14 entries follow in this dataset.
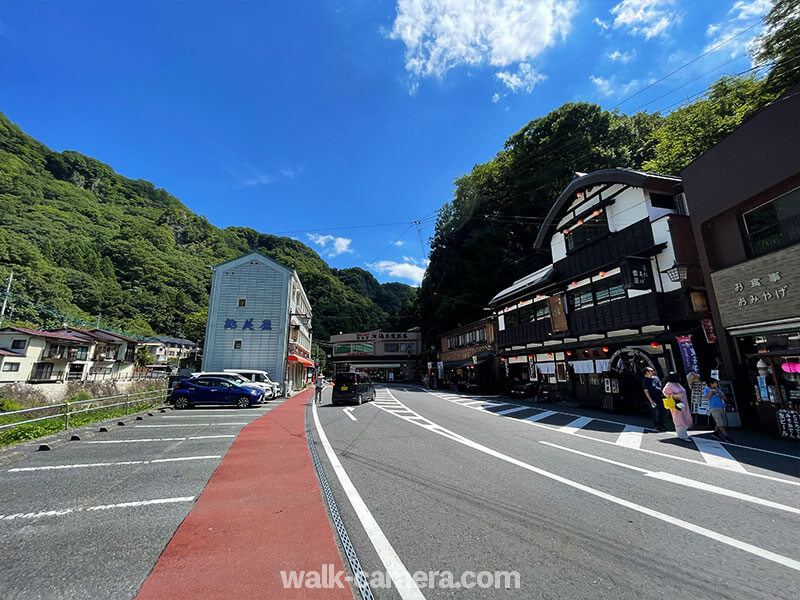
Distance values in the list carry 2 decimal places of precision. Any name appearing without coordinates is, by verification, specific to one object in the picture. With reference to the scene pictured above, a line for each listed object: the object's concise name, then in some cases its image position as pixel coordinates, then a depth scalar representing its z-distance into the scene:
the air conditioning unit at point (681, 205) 13.75
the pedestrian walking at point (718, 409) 8.37
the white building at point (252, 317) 26.39
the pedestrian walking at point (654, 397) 9.48
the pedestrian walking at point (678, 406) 8.12
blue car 15.70
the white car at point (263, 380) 20.99
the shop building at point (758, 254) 8.71
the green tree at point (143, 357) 47.37
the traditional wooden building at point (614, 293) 12.45
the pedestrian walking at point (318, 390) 19.31
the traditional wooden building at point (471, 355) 27.17
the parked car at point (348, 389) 17.64
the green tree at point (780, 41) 14.37
